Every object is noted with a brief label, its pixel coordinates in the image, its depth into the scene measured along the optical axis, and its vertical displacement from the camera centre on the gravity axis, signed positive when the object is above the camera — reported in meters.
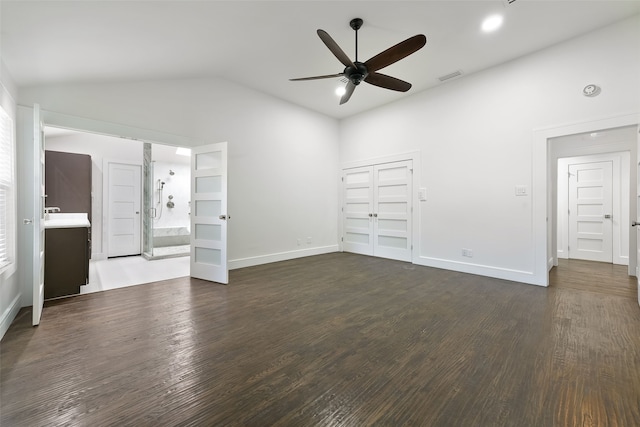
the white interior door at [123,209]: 5.70 +0.05
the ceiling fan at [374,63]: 2.44 +1.58
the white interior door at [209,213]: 3.78 -0.02
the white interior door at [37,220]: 2.31 -0.08
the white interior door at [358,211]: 5.82 +0.02
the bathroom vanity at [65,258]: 3.08 -0.57
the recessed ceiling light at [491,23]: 2.93 +2.19
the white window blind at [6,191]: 2.33 +0.19
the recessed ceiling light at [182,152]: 6.98 +1.63
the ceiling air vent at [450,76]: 4.18 +2.23
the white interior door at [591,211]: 5.11 +0.03
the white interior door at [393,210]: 5.10 +0.04
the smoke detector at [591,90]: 3.19 +1.51
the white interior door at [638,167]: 2.84 +0.48
